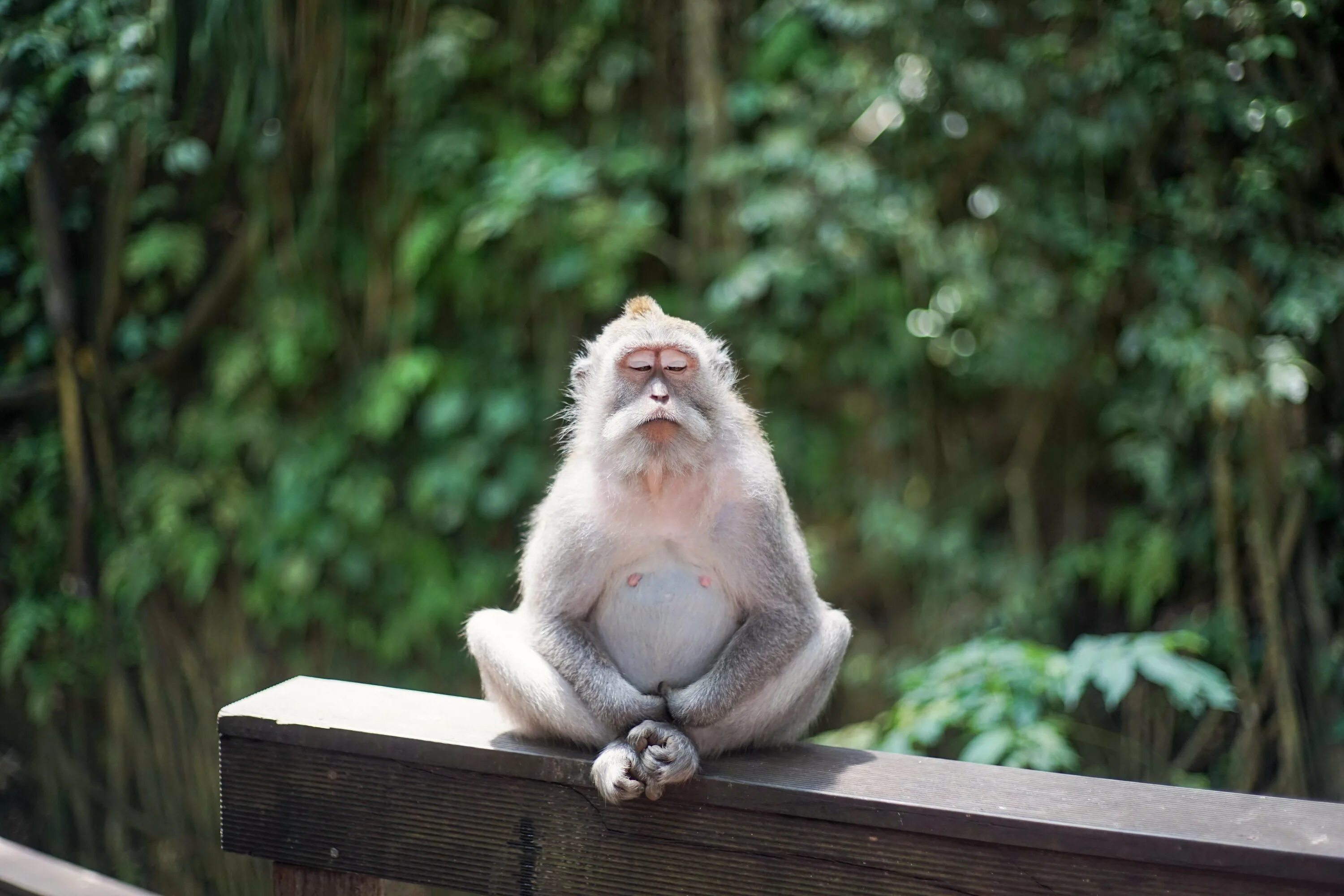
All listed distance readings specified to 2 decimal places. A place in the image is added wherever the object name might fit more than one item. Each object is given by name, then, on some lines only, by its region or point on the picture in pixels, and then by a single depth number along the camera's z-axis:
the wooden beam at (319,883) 2.04
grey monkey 2.20
